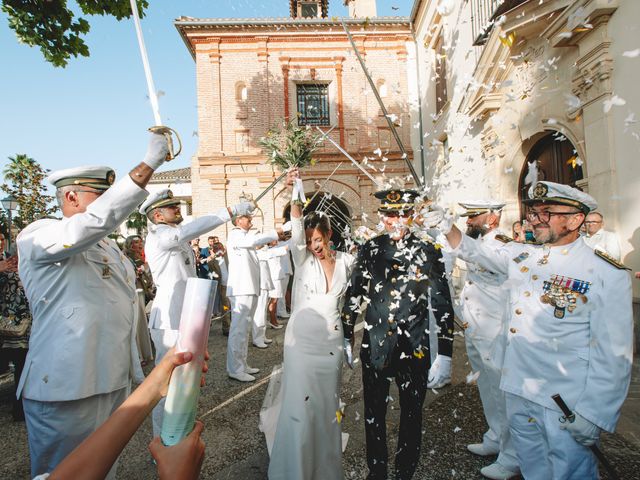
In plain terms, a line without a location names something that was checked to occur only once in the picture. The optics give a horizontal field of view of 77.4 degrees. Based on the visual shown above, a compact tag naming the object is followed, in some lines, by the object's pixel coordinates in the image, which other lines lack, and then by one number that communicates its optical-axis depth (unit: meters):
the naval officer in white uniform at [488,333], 3.35
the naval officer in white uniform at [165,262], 3.96
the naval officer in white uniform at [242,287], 6.10
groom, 3.16
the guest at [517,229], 6.48
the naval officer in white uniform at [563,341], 2.35
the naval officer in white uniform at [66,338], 2.31
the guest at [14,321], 4.91
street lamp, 12.23
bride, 3.13
